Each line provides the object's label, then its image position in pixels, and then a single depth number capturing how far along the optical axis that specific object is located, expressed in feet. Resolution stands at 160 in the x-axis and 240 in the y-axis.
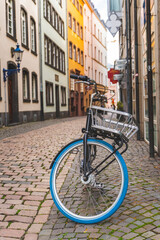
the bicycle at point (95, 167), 10.33
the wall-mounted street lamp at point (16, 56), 54.85
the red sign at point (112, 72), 64.39
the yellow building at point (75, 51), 120.37
